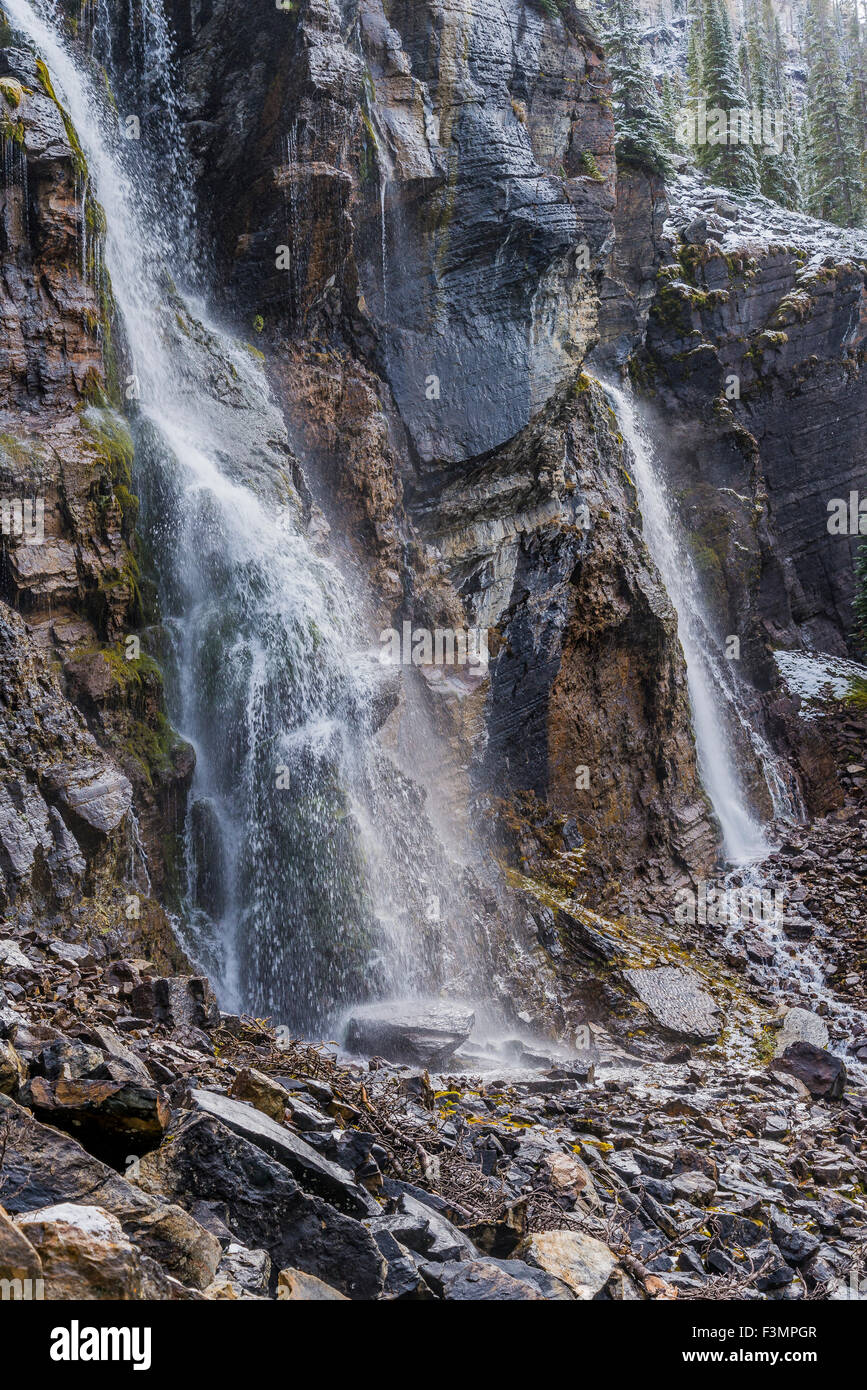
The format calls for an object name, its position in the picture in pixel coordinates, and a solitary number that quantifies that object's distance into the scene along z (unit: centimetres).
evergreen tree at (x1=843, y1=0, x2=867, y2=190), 4731
